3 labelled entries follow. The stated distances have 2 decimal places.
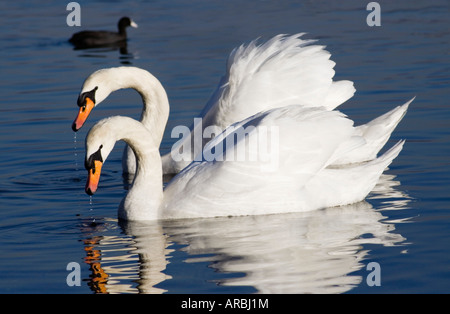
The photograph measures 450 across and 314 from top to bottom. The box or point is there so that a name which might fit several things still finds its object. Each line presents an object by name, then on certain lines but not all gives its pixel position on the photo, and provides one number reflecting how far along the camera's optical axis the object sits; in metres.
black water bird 19.69
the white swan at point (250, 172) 8.62
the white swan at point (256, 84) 10.89
